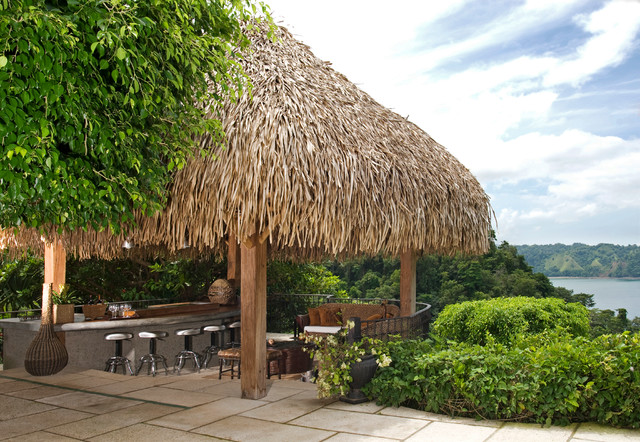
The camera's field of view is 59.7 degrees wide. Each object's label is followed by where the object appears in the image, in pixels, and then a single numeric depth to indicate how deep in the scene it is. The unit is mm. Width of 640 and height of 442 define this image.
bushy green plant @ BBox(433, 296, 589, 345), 10664
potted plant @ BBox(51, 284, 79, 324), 7621
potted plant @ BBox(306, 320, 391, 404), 5473
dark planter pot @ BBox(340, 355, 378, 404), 5527
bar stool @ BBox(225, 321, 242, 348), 8592
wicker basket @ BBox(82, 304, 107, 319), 7997
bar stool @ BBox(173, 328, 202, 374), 7828
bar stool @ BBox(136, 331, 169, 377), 7613
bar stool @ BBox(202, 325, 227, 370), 8218
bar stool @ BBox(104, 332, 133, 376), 7570
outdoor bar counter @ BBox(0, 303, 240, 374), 7684
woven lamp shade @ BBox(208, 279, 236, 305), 9633
